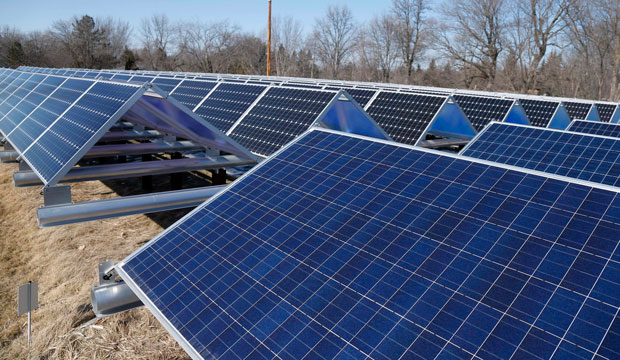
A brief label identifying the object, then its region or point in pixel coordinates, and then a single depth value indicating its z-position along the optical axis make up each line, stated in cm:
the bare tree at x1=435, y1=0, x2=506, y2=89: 5762
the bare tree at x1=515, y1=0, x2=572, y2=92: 5222
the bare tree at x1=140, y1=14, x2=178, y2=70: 8843
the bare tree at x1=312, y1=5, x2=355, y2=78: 7694
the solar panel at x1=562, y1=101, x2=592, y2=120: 2119
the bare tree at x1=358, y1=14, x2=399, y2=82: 7006
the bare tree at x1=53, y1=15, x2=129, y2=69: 8025
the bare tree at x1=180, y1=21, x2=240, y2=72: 8925
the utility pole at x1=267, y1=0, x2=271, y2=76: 4269
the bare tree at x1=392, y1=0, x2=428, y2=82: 6631
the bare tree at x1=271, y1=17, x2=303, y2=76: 7700
